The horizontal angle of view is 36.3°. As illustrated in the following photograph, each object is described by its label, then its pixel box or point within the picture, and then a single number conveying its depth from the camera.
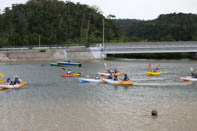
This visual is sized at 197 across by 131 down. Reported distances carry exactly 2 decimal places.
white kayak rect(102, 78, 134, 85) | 39.31
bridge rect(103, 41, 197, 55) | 86.62
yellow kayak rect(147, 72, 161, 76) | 50.03
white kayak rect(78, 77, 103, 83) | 42.40
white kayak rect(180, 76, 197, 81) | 42.58
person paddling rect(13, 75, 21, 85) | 37.81
